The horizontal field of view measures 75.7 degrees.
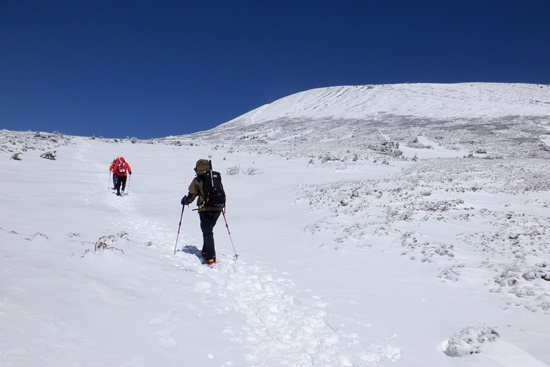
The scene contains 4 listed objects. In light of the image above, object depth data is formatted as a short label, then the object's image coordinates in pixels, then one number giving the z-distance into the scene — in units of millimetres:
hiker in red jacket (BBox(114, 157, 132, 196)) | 17406
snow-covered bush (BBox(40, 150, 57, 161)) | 25927
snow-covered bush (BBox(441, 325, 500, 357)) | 4422
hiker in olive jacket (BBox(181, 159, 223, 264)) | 8578
